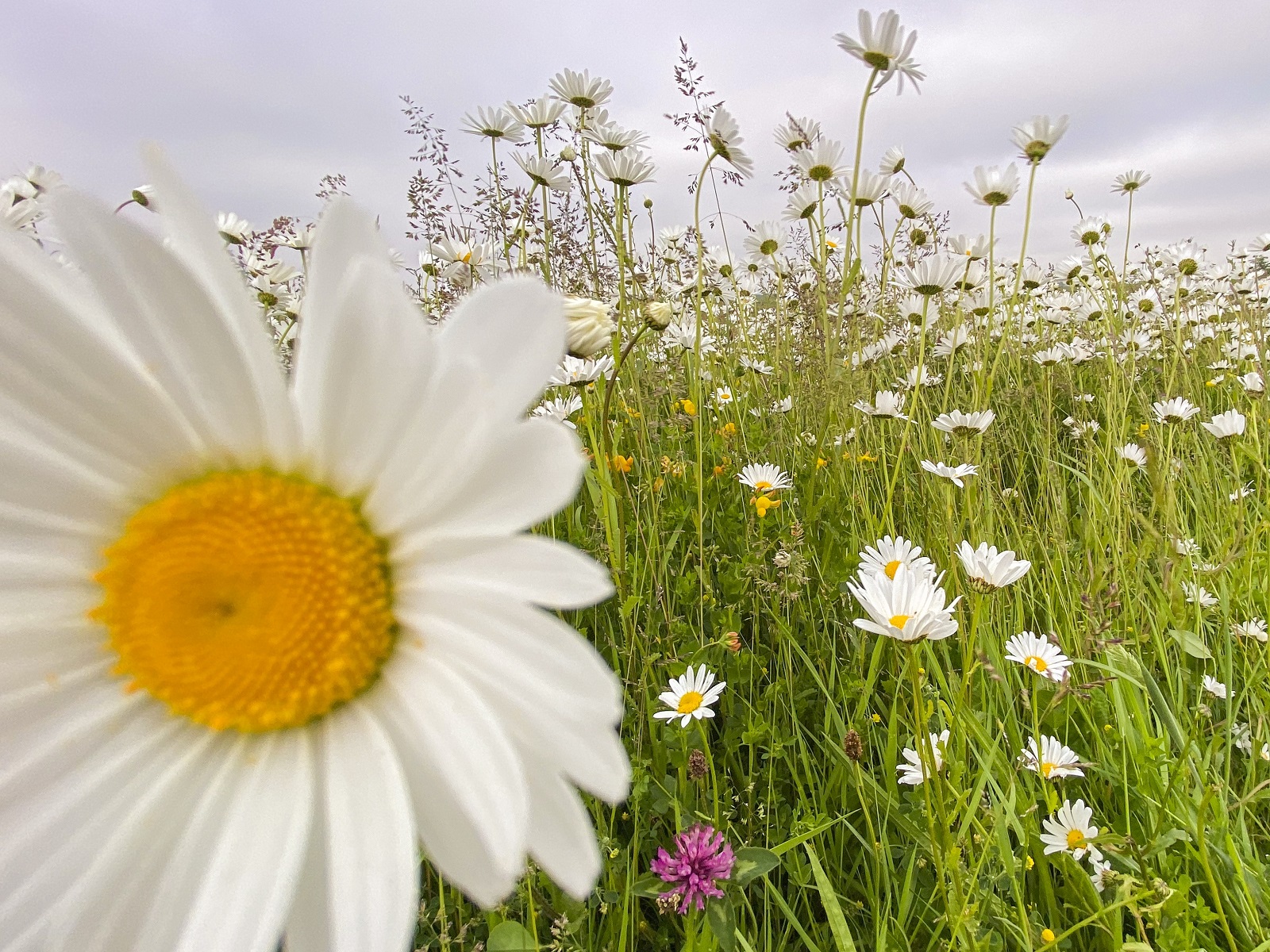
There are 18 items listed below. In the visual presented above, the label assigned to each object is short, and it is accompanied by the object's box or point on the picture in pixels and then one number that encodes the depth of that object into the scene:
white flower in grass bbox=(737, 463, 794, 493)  0.61
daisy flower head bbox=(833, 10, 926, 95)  0.54
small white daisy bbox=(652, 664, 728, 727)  0.40
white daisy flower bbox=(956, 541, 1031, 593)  0.40
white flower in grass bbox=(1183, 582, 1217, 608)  0.51
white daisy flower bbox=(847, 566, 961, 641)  0.33
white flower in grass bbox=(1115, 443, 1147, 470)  0.67
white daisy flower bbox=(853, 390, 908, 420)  0.66
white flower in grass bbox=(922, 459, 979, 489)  0.50
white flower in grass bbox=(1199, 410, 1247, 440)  0.67
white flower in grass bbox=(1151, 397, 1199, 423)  0.74
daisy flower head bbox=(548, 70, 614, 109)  0.66
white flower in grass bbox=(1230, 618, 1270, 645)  0.49
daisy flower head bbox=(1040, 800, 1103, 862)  0.36
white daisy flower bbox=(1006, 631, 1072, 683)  0.42
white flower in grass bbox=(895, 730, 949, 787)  0.38
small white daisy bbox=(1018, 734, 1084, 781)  0.37
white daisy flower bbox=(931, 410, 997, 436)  0.58
